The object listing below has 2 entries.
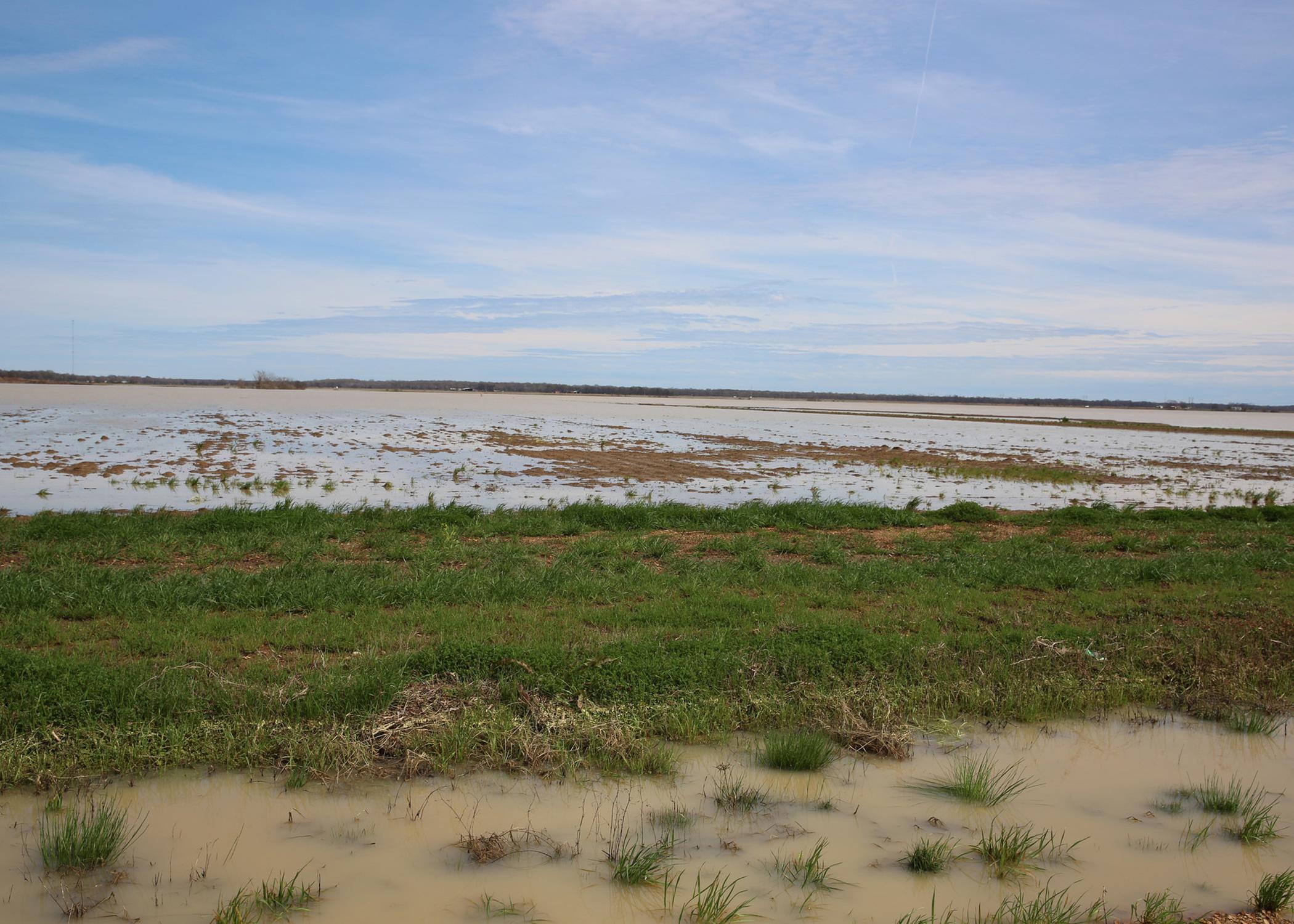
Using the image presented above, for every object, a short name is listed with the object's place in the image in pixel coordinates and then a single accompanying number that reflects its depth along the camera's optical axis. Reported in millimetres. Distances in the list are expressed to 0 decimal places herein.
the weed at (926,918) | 4172
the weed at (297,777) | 5453
